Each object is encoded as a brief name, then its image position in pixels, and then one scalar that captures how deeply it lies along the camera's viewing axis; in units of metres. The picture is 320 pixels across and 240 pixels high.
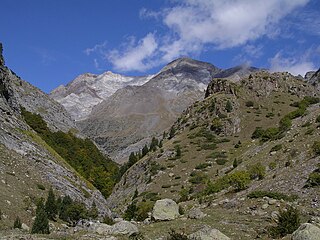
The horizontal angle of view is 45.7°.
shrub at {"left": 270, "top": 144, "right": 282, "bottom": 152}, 45.02
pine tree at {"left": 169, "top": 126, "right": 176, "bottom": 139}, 95.16
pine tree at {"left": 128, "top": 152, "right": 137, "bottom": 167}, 98.32
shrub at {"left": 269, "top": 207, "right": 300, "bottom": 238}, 17.83
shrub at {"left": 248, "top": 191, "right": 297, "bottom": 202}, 25.80
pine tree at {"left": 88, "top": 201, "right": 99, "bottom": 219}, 39.84
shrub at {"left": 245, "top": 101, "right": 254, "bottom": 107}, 89.94
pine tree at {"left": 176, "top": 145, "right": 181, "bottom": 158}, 75.38
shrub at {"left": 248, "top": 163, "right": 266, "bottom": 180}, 35.99
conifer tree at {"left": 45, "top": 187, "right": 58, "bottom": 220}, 32.75
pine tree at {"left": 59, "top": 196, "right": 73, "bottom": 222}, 35.72
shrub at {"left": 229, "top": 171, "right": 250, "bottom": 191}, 34.50
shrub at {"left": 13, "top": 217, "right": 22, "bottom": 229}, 25.47
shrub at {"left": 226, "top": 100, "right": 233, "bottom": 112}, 86.81
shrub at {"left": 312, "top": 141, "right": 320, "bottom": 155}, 34.27
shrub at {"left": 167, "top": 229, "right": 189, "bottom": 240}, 16.17
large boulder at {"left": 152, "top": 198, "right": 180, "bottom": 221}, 23.81
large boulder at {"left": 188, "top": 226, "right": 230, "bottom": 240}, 16.38
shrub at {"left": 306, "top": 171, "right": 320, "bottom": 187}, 27.13
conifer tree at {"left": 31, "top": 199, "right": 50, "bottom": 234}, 22.13
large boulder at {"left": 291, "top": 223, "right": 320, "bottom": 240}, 15.12
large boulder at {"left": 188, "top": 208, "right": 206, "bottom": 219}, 23.16
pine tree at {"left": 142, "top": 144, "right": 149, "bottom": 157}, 99.75
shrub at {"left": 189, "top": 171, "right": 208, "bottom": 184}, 60.16
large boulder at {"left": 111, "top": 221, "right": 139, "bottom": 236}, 18.48
